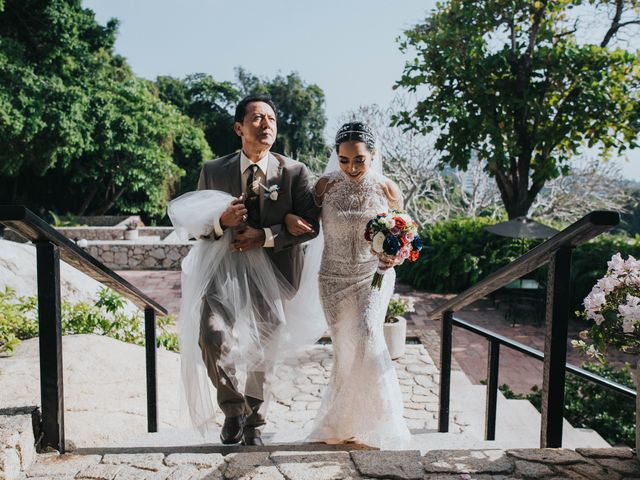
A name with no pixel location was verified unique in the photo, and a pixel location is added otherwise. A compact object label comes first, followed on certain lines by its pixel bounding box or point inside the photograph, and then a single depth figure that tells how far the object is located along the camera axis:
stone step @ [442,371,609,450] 4.02
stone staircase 2.10
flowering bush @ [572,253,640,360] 2.24
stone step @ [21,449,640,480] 2.10
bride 3.17
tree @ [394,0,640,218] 11.25
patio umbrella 11.34
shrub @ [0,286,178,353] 5.18
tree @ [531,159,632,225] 17.06
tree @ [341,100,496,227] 16.59
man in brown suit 3.02
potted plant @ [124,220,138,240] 16.29
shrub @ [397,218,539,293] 12.57
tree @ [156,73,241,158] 33.22
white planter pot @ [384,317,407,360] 6.07
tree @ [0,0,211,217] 16.00
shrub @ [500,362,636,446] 5.34
